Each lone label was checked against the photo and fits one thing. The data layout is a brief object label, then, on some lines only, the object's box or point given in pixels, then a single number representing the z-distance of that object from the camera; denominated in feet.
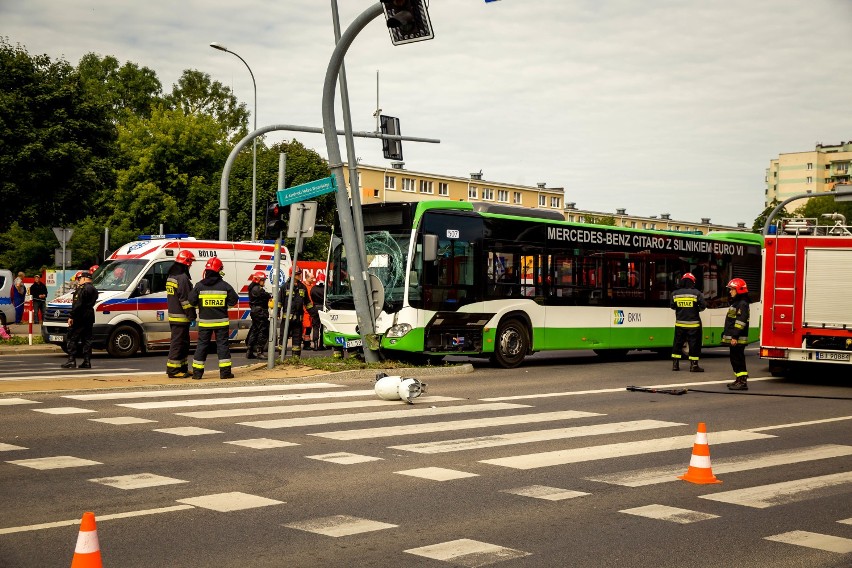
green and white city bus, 61.31
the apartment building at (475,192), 345.31
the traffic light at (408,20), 49.26
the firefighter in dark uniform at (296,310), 72.38
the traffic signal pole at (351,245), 59.72
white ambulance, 76.38
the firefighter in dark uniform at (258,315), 74.74
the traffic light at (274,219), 61.52
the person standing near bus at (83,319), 61.57
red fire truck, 59.11
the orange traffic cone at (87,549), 14.60
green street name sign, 56.65
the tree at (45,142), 104.17
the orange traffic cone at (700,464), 27.84
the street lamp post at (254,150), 112.06
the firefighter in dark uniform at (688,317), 64.75
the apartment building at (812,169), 476.95
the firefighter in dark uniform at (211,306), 51.55
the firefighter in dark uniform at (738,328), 53.06
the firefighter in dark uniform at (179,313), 52.08
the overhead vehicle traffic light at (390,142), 77.92
